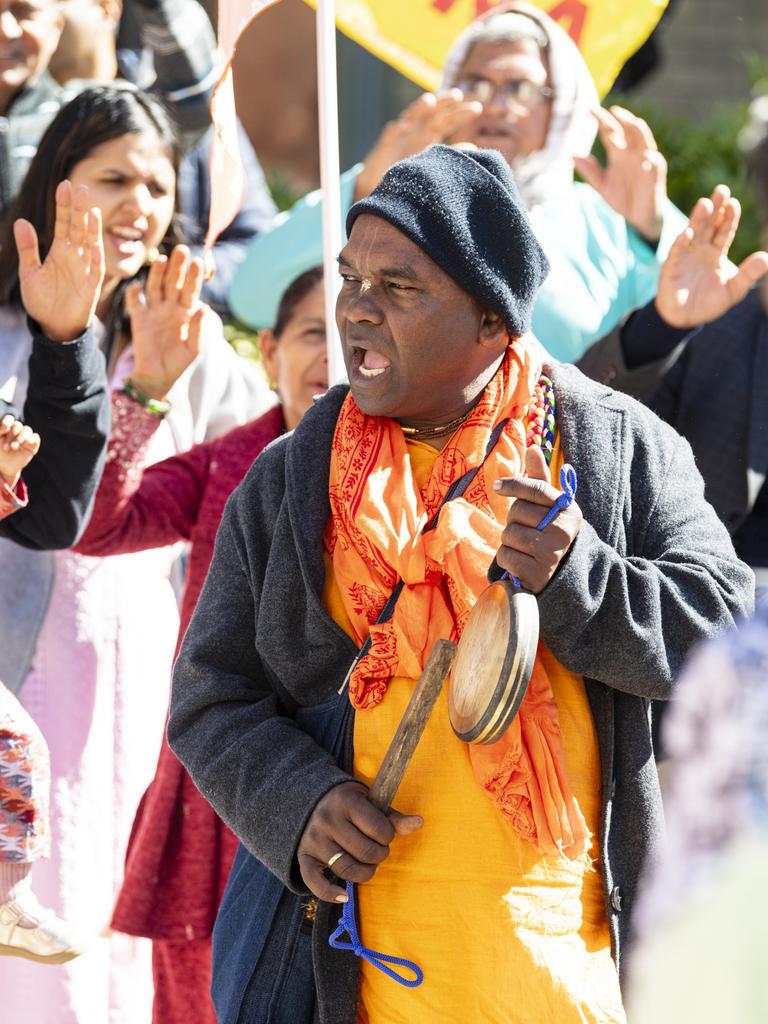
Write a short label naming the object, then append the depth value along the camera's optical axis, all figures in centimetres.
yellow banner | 897
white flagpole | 663
